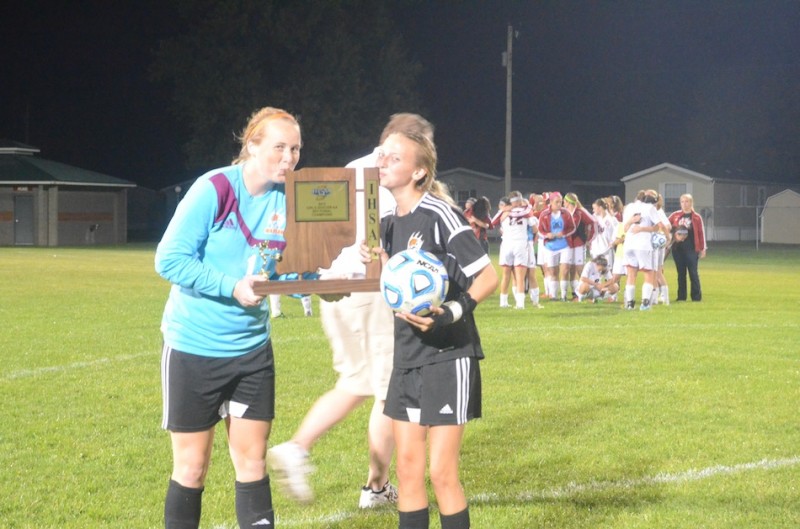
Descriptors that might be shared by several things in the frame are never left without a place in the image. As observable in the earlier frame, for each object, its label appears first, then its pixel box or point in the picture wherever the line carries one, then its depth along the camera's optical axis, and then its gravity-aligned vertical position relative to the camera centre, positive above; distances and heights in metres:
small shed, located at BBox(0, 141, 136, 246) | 51.12 +2.52
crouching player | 19.39 -0.51
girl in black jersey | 4.19 -0.43
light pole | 44.03 +7.14
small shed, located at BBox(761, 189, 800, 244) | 56.38 +1.75
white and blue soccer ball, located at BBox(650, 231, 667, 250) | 17.58 +0.27
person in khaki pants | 5.59 -0.73
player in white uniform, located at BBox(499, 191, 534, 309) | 17.69 +0.14
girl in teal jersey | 4.21 -0.31
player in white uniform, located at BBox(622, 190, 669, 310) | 17.55 +0.22
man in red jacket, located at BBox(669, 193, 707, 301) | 19.62 +0.19
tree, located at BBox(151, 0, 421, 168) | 58.16 +10.31
